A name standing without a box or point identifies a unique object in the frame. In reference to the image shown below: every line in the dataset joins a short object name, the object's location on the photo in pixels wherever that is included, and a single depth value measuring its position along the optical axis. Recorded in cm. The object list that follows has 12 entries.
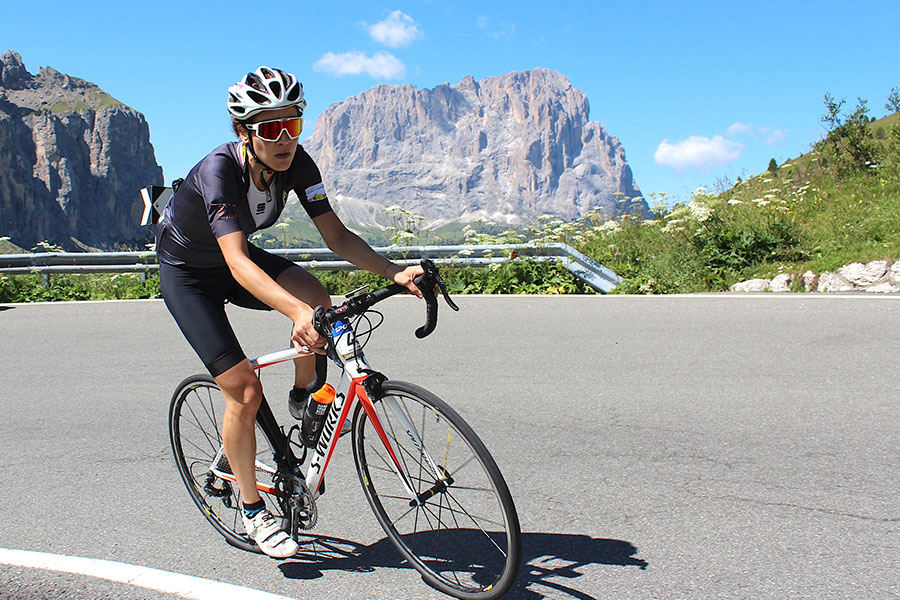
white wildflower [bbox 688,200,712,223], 1088
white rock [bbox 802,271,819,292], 978
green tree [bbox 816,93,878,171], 1523
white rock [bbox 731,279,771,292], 1005
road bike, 293
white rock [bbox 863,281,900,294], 928
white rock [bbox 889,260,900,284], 937
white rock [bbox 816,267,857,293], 957
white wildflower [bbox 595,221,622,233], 1242
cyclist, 310
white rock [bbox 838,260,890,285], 952
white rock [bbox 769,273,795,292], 994
